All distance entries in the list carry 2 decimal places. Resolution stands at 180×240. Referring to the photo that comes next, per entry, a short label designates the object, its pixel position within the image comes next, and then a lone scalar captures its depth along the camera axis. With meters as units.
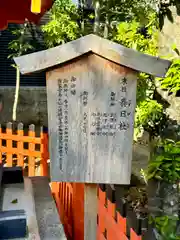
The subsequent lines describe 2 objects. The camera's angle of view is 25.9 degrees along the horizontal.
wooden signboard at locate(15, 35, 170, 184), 1.86
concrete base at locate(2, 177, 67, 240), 2.77
